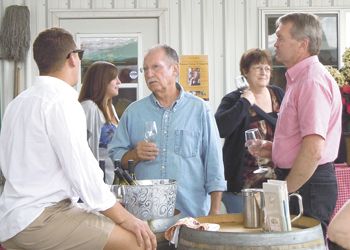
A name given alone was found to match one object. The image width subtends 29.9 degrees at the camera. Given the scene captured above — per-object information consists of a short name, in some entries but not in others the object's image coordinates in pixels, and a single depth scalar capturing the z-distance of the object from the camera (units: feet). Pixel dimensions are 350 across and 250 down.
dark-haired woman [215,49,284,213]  12.53
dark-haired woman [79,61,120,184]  15.14
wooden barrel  7.17
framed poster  18.98
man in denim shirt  10.48
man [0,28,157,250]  8.02
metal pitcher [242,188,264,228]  8.39
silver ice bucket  8.93
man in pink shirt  9.33
